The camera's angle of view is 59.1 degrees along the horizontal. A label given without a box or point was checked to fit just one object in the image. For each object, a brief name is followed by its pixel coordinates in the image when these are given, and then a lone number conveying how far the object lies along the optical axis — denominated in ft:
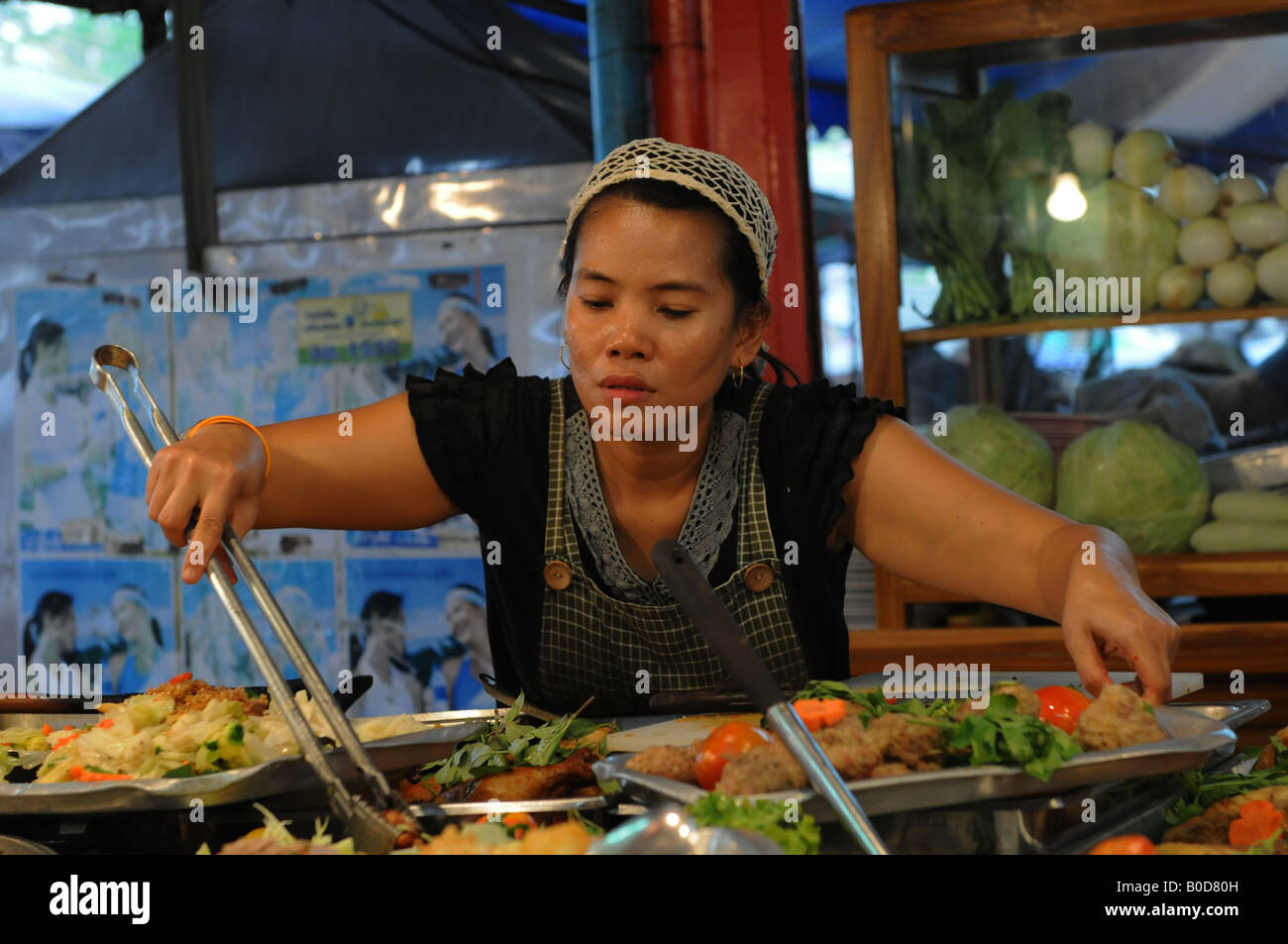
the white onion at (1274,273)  10.44
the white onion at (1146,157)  10.87
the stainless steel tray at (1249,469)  10.57
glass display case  10.59
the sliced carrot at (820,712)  4.17
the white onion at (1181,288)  10.68
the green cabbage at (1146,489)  10.52
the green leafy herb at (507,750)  4.55
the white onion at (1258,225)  10.46
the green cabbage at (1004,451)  10.91
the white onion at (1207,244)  10.62
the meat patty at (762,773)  3.42
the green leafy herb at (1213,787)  3.99
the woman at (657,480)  6.02
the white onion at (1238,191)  10.57
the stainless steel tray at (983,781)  3.37
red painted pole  11.60
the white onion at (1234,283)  10.55
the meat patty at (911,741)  3.72
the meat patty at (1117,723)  3.77
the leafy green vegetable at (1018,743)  3.54
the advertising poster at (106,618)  14.16
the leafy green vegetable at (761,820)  3.07
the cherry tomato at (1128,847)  2.96
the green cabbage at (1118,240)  10.83
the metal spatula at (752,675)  3.13
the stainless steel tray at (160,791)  4.00
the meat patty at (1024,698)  4.00
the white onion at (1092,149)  10.99
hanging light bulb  11.12
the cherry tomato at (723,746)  3.74
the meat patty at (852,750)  3.59
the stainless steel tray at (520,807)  3.83
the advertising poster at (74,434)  14.21
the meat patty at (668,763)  3.79
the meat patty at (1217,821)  3.73
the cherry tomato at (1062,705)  4.17
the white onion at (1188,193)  10.69
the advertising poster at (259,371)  13.80
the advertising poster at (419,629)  13.42
